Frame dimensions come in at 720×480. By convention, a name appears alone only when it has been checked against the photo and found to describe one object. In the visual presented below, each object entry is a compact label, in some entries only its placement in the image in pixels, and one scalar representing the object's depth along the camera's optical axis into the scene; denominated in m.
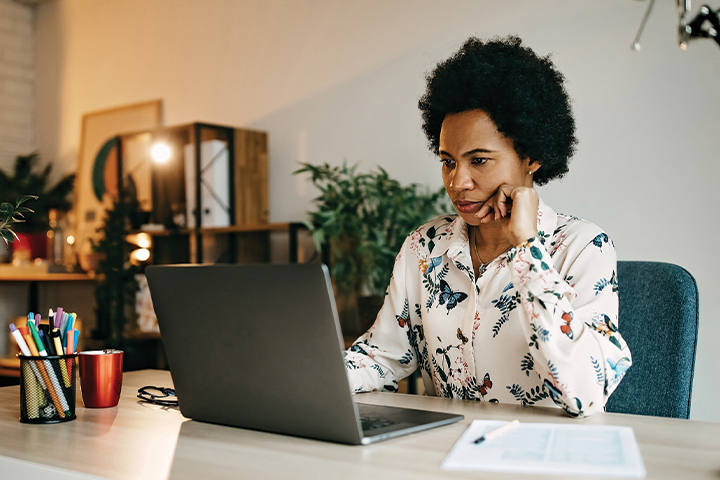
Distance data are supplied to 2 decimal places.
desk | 0.75
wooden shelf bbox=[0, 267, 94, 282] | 3.51
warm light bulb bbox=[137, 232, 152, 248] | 3.30
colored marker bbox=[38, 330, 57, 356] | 1.07
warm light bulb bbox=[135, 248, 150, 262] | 3.32
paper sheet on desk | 0.73
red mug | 1.15
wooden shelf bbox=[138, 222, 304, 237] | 2.81
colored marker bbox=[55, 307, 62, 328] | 1.11
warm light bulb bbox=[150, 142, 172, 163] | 3.17
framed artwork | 3.73
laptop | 0.84
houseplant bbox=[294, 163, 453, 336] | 2.45
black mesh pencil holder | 1.04
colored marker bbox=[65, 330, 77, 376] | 1.10
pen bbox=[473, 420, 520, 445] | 0.85
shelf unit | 3.00
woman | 1.26
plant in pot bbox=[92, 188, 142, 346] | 3.29
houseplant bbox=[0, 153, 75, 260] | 3.97
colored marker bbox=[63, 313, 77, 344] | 1.11
